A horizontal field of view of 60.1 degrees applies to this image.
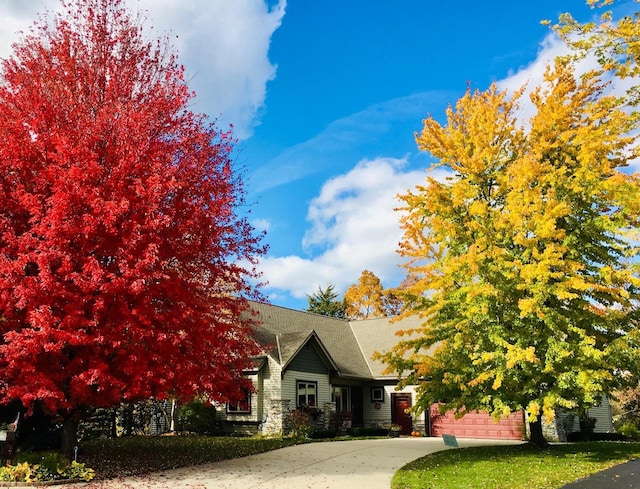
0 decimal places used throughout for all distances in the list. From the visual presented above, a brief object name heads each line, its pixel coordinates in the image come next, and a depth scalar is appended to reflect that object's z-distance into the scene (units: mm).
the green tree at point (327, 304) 62250
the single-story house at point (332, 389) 26562
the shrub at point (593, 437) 26609
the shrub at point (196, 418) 26438
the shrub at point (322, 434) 25456
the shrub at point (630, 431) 28109
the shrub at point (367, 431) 27906
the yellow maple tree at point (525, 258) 15594
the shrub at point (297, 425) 25109
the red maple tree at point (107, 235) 12633
